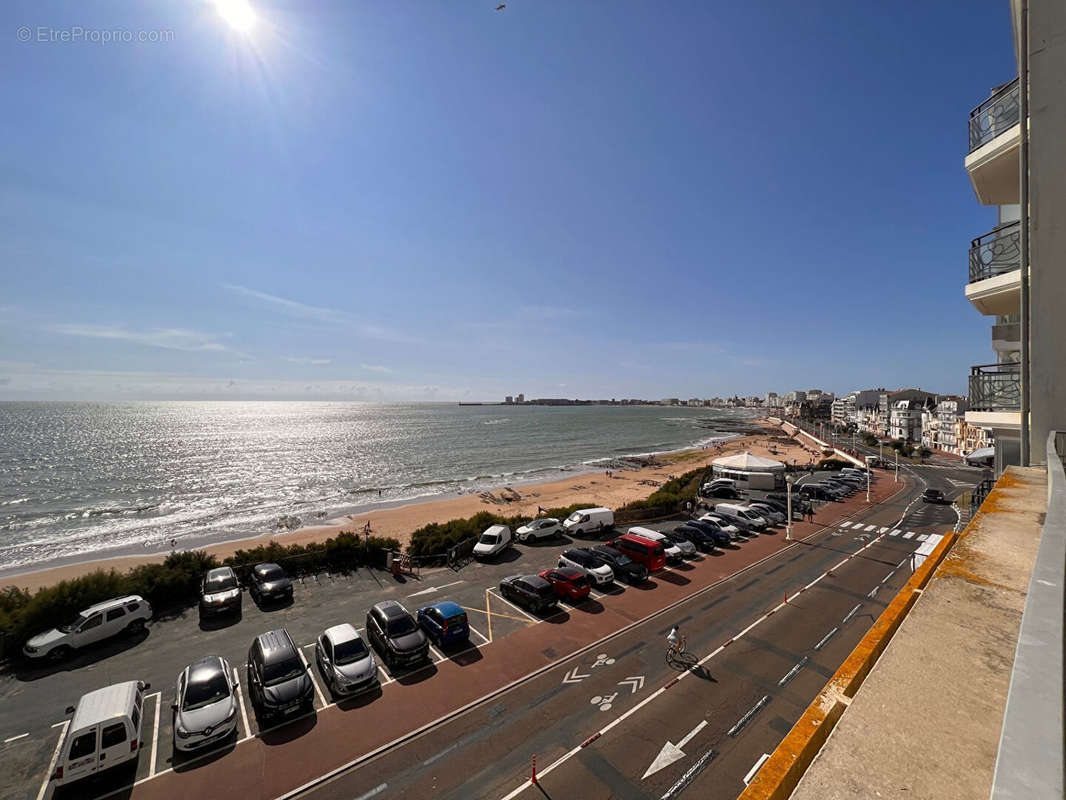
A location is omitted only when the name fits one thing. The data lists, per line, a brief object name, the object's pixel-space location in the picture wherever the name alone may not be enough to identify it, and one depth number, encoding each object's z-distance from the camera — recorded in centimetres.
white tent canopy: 4431
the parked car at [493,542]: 2642
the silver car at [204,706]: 1226
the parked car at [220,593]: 1958
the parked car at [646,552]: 2438
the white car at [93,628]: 1648
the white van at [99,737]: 1107
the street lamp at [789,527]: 3002
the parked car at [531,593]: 1981
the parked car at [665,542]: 2555
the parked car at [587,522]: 3119
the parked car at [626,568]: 2289
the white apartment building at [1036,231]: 823
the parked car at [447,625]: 1702
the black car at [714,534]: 2902
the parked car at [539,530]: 2988
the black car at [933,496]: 4091
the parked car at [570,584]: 2088
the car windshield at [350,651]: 1509
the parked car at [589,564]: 2241
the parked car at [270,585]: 2070
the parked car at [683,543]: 2672
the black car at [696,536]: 2795
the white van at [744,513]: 3275
